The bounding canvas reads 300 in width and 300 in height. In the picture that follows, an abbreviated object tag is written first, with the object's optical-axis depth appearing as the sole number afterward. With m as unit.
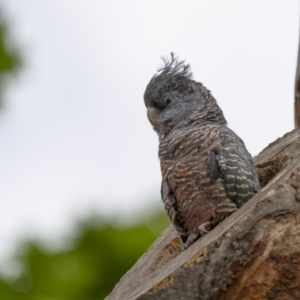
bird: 9.86
